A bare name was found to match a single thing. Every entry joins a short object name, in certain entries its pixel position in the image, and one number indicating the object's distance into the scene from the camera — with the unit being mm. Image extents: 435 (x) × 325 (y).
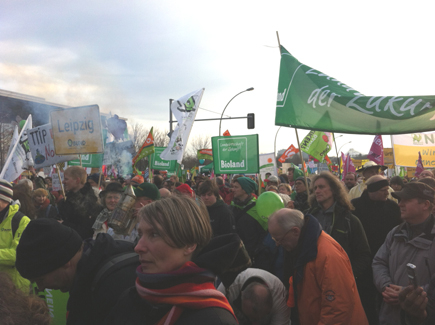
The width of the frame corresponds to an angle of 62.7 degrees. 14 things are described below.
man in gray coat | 3168
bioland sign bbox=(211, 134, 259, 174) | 9766
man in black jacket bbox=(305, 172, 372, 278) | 3685
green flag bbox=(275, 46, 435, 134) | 3861
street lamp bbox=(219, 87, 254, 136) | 28367
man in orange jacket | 2662
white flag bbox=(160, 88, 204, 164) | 9409
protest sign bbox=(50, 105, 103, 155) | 6617
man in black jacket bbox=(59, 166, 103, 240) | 4676
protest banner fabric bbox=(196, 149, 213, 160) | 19234
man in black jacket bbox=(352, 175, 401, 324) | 4723
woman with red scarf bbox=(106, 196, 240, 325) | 1423
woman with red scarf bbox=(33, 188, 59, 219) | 6728
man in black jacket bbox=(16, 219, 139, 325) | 1865
